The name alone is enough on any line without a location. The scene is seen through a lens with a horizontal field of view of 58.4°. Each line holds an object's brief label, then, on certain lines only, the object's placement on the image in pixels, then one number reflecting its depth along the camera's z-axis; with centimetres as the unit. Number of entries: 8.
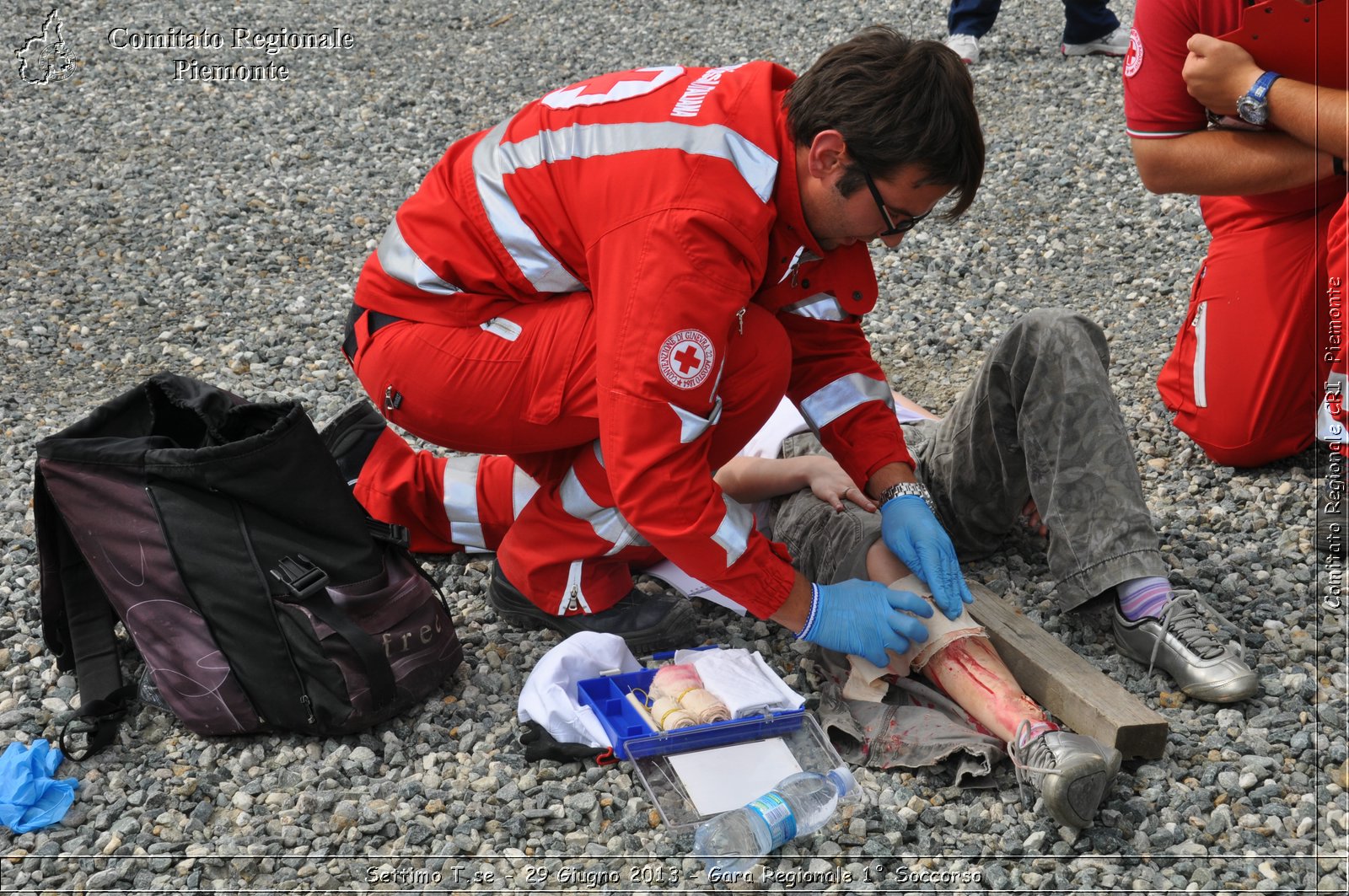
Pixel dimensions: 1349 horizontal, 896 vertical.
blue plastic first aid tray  264
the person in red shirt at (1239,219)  330
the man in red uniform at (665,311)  247
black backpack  264
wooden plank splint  254
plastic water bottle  237
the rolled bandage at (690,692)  269
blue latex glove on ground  248
